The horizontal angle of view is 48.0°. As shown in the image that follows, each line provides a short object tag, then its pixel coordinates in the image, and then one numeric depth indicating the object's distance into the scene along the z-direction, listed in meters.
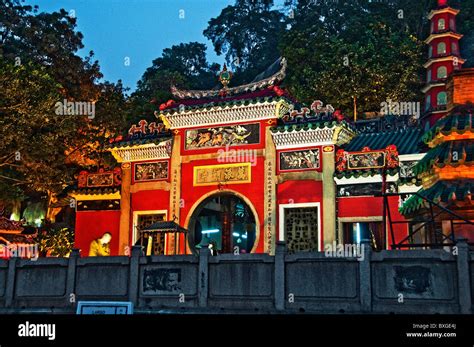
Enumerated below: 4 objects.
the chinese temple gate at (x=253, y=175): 17.30
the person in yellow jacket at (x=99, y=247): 17.92
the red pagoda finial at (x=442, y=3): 27.53
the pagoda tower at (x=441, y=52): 27.06
